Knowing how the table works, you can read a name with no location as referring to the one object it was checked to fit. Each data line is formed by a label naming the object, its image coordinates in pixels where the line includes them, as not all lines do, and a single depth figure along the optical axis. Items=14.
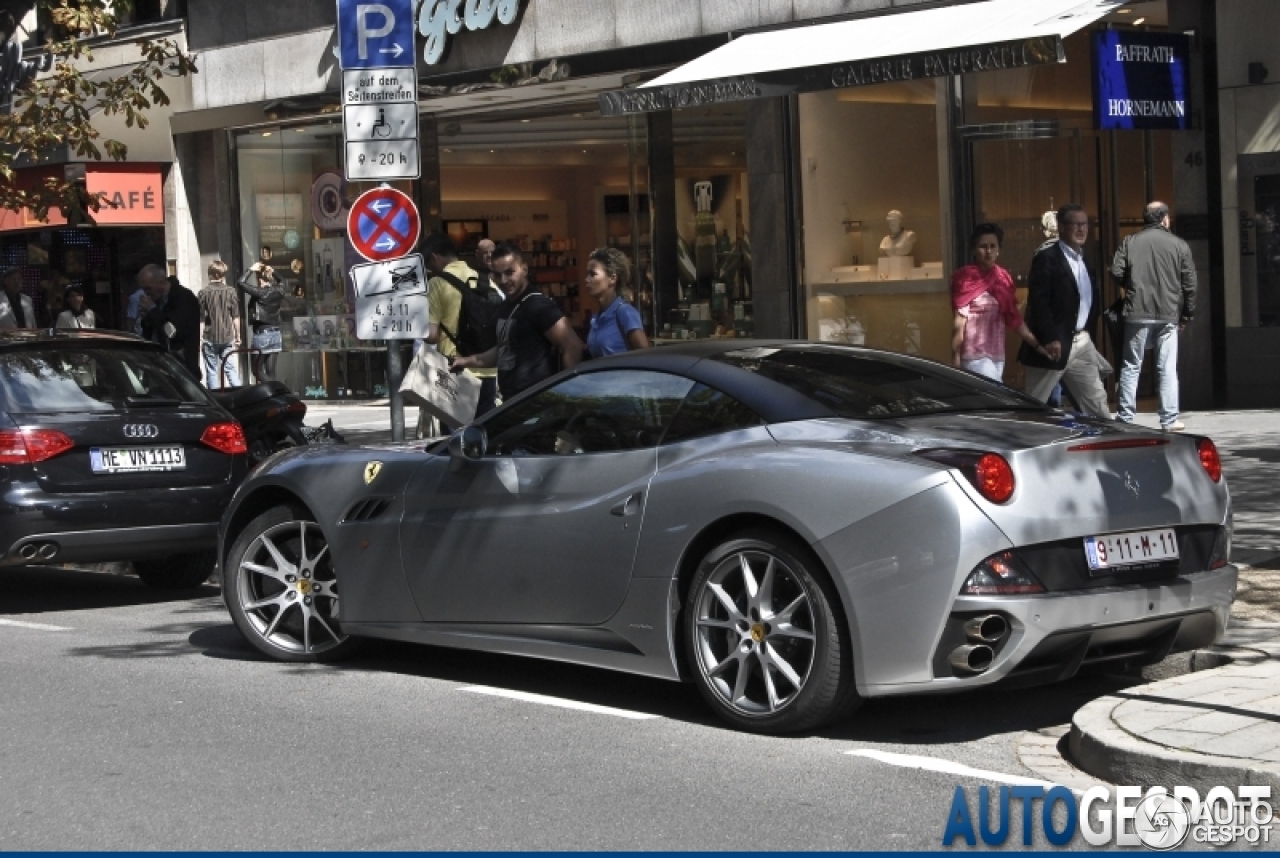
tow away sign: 12.10
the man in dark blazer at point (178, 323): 18.55
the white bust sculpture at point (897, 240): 19.39
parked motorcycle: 15.48
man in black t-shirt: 11.27
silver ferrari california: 6.58
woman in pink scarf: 12.80
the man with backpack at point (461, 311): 13.42
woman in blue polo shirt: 11.05
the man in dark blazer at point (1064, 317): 12.52
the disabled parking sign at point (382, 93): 12.05
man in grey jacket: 15.11
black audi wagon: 10.55
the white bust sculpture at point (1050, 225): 17.25
